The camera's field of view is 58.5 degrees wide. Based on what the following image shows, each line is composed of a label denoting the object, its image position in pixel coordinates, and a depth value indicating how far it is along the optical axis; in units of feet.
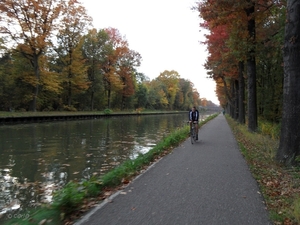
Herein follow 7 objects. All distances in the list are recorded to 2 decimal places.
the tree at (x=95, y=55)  168.55
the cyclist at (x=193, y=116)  47.47
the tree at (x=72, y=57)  136.87
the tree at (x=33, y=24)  98.22
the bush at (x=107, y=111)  158.85
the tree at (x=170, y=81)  341.21
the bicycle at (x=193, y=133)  45.30
